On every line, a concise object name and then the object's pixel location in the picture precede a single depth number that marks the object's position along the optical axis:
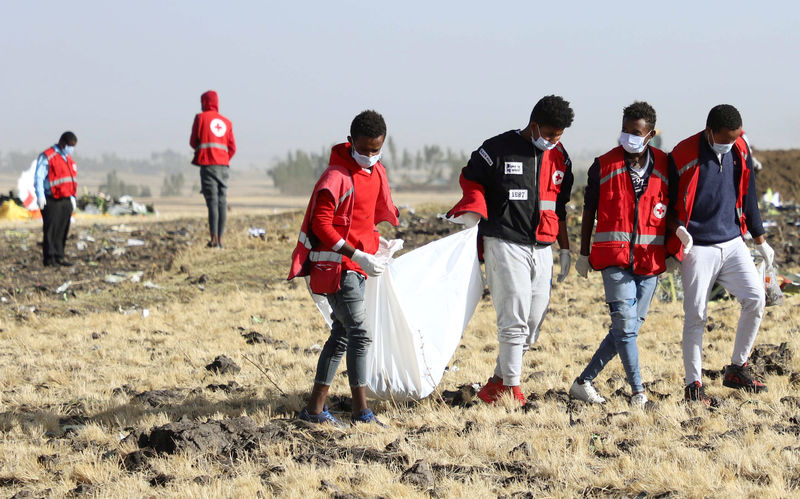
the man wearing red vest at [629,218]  10.51
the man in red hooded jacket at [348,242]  9.68
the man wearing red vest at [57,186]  23.75
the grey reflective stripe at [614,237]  10.53
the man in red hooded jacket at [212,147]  24.30
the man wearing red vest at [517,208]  10.53
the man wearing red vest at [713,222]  10.58
